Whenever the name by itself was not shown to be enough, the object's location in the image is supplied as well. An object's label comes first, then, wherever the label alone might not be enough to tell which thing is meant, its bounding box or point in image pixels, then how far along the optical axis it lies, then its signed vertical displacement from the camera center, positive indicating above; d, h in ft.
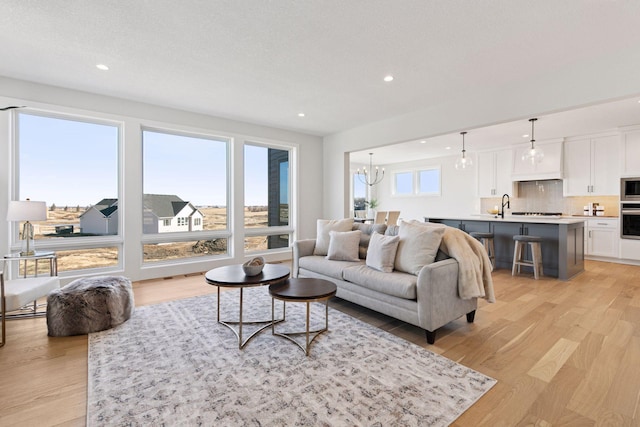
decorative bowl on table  8.84 -1.70
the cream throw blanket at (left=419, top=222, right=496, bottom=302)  8.79 -1.66
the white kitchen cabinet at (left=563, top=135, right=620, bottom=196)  19.75 +2.97
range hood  21.71 +3.37
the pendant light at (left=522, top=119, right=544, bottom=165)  15.61 +2.87
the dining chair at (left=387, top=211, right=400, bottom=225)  24.64 -0.55
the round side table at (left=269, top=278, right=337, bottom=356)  7.69 -2.21
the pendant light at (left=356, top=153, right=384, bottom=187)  33.86 +3.97
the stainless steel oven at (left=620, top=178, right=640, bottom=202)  18.39 +1.20
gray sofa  8.16 -2.50
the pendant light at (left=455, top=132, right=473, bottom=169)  19.48 +3.18
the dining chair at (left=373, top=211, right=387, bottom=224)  24.44 -0.53
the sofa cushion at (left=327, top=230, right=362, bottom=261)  12.09 -1.45
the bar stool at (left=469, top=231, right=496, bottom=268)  17.46 -1.96
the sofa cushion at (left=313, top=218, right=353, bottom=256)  13.37 -0.92
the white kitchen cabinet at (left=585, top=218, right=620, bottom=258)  19.51 -1.92
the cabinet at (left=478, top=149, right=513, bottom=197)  24.61 +3.16
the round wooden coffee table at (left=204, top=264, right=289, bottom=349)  8.11 -1.94
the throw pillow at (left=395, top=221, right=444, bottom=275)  9.36 -1.20
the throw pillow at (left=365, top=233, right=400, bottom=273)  10.02 -1.49
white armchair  8.12 -2.31
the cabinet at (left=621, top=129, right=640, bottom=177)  18.33 +3.50
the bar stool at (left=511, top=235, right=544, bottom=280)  15.46 -2.46
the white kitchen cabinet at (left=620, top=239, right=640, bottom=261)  18.56 -2.59
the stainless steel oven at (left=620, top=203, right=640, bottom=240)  18.48 -0.74
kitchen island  15.20 -1.59
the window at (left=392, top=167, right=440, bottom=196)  30.34 +3.04
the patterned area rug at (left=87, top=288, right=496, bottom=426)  5.48 -3.75
